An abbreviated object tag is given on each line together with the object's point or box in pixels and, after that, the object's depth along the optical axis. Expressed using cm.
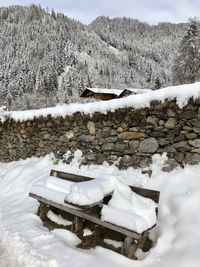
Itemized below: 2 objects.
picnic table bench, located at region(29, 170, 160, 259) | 235
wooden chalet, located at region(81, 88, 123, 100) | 2689
